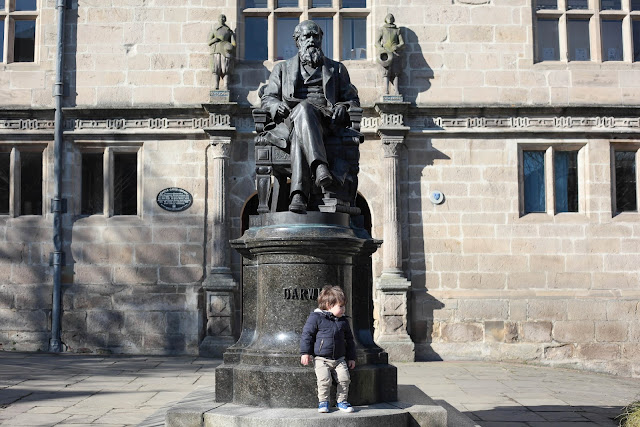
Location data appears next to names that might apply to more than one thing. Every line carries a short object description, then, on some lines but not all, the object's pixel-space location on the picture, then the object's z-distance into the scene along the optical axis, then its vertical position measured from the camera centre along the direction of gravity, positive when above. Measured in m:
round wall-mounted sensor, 12.99 +0.85
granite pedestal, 5.75 -0.51
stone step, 5.31 -1.23
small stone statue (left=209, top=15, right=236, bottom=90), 12.95 +3.43
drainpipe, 12.77 +0.78
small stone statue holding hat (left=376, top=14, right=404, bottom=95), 12.88 +3.40
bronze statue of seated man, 6.20 +1.22
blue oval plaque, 13.07 +0.86
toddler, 5.48 -0.72
